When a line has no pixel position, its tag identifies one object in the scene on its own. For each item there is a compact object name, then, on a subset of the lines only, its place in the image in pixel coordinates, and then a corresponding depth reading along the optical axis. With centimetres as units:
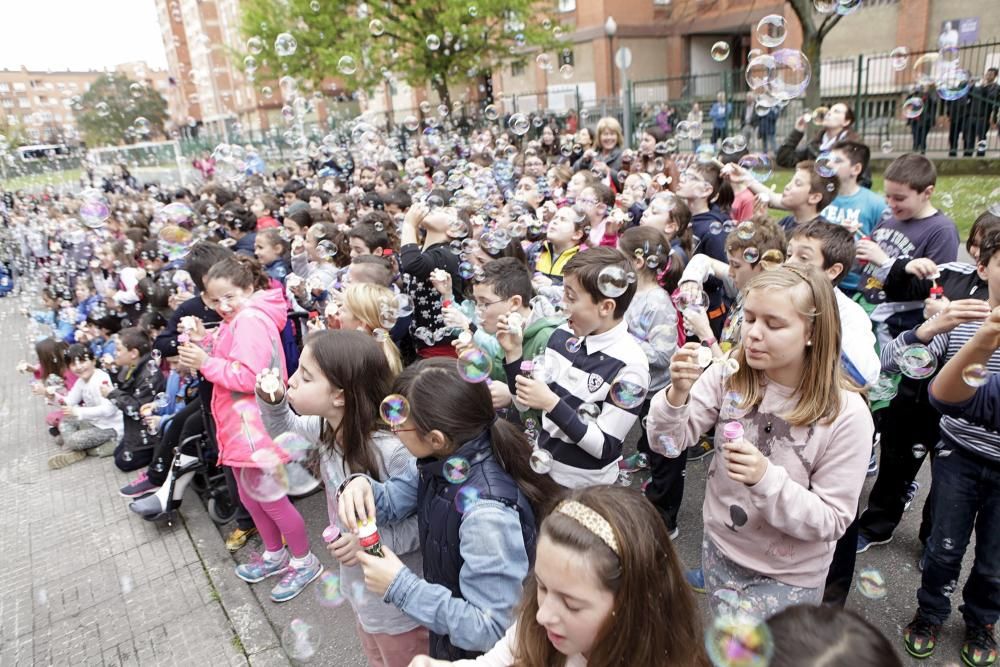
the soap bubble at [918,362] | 250
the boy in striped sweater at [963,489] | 222
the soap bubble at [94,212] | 821
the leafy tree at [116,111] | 4216
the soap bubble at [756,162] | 505
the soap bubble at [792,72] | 503
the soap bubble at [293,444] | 259
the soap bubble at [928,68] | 550
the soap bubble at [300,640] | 314
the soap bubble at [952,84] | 511
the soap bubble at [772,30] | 507
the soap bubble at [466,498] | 183
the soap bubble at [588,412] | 253
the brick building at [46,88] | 6159
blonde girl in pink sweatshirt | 193
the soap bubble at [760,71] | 500
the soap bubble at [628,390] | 251
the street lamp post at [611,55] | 2567
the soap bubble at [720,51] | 598
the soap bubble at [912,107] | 527
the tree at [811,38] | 1304
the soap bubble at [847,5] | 492
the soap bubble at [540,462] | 206
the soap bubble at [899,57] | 562
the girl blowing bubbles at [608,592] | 138
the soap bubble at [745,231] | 333
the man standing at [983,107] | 1101
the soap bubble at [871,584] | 244
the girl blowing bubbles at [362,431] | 227
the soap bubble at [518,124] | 699
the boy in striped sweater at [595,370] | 254
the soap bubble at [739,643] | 119
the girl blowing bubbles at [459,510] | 171
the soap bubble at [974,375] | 199
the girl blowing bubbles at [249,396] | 327
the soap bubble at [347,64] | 684
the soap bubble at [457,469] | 189
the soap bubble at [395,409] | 199
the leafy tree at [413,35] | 1919
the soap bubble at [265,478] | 294
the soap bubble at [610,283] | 266
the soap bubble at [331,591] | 241
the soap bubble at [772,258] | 321
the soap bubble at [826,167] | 403
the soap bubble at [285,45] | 700
